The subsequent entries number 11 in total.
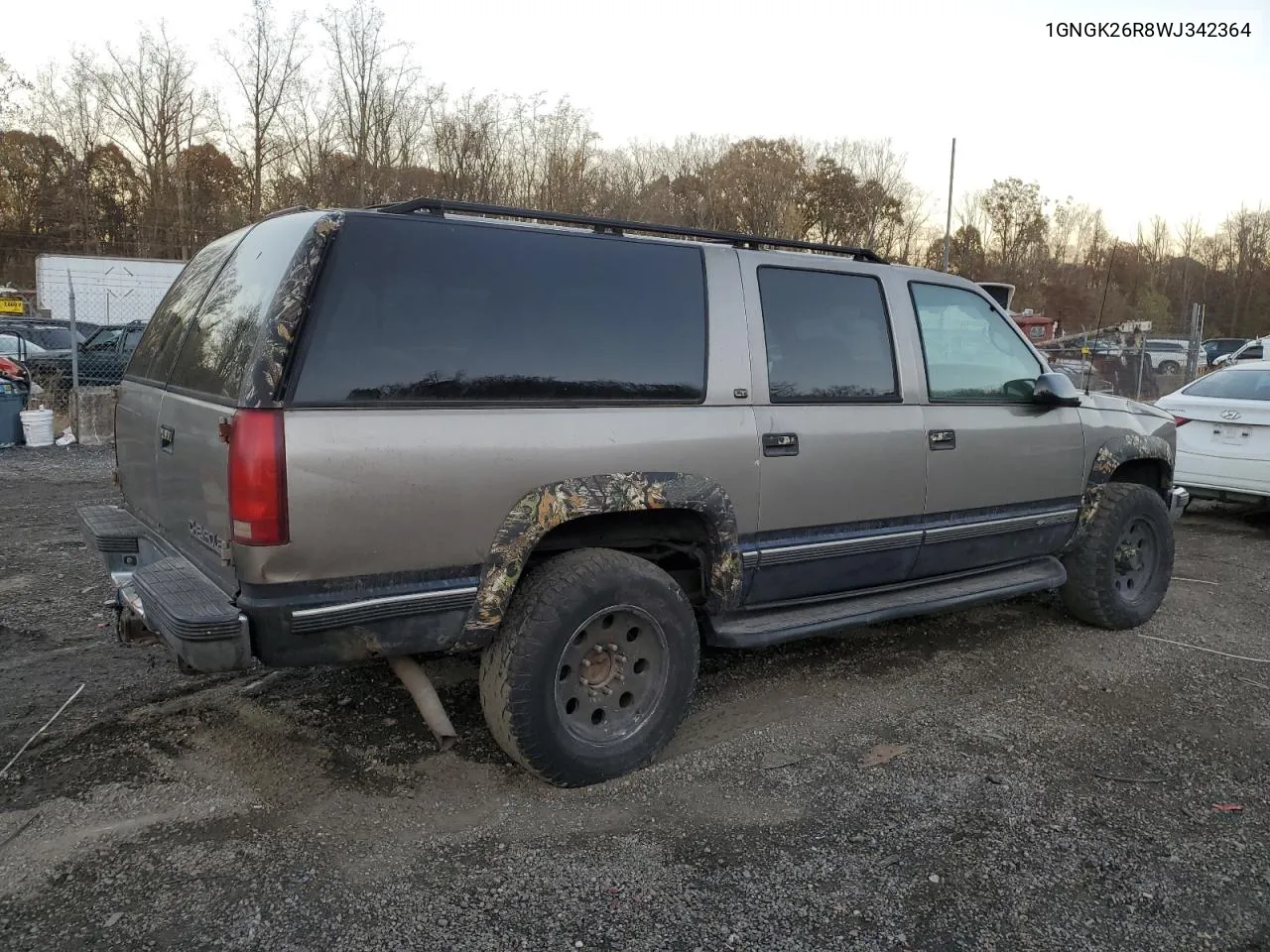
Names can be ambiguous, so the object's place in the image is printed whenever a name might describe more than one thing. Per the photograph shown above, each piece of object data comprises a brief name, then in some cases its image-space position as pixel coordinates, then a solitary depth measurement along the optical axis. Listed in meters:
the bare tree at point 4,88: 22.53
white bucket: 11.03
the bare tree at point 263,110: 28.27
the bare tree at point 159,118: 31.38
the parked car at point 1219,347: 33.31
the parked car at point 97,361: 15.01
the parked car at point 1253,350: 21.81
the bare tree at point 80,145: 32.69
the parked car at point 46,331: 17.08
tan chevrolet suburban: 2.75
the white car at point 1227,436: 7.73
